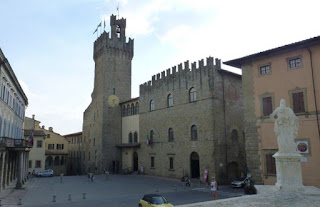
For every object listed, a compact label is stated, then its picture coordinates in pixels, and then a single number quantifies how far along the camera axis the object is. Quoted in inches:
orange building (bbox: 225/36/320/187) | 737.6
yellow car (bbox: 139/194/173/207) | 568.4
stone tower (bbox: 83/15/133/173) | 1738.4
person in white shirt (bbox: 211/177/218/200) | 721.6
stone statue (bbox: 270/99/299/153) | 487.2
